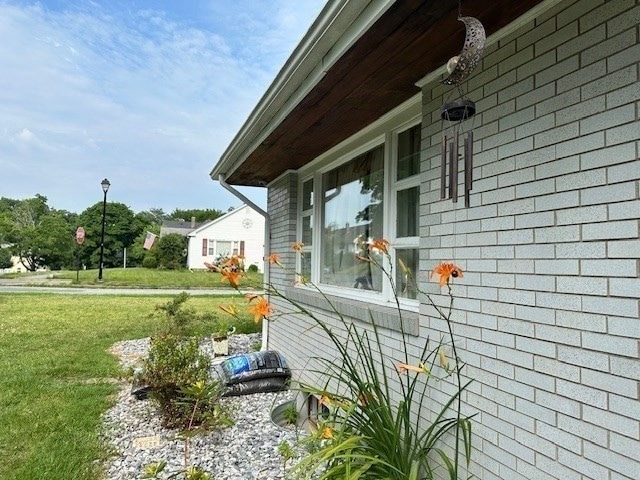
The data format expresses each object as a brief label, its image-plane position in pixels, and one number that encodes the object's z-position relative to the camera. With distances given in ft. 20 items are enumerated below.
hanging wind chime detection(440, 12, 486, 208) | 5.60
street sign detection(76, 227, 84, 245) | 67.00
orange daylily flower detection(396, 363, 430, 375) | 6.57
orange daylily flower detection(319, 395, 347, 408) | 7.74
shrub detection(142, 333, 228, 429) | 12.18
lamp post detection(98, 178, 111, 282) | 55.67
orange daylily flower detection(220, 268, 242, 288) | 7.83
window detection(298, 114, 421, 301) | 10.64
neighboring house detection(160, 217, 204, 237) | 117.34
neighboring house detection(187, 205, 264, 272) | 100.48
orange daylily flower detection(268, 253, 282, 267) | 9.33
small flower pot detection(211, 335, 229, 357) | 20.68
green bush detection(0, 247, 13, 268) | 101.09
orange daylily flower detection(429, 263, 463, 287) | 6.24
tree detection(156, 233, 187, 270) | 97.19
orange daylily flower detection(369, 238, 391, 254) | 8.27
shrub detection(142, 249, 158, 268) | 98.68
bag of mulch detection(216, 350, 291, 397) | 15.42
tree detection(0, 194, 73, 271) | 101.91
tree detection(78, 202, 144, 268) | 142.00
